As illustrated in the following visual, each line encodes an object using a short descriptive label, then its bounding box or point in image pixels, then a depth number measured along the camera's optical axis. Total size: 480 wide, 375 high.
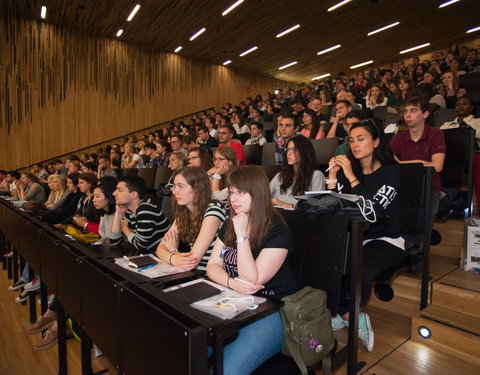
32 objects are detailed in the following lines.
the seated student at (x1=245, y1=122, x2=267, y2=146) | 4.57
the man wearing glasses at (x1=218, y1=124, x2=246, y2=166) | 3.63
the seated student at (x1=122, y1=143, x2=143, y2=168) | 5.61
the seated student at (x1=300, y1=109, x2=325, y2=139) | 3.56
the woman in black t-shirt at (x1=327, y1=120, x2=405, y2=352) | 1.55
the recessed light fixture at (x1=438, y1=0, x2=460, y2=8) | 7.02
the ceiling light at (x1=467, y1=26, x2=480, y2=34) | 8.50
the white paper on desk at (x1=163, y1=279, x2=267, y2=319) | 0.96
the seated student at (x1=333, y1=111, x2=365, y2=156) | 2.54
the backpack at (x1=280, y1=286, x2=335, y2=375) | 1.08
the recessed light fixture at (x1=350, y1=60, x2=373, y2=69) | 11.12
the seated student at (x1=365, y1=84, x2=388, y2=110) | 4.53
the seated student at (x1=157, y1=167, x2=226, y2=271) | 1.70
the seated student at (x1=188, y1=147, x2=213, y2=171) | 2.80
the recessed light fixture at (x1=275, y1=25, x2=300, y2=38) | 8.46
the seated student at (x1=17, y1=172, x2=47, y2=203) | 5.08
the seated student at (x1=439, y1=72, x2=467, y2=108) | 4.05
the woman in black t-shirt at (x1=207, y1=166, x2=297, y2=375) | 1.11
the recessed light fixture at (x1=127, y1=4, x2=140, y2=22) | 7.42
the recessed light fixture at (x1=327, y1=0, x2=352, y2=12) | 7.14
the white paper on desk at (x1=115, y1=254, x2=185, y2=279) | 1.31
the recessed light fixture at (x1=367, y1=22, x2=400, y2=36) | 8.28
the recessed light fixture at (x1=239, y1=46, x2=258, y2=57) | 10.19
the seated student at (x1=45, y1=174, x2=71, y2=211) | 4.17
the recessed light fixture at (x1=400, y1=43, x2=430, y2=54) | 9.63
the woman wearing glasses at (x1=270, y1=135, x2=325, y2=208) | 2.24
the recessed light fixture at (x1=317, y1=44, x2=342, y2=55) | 9.81
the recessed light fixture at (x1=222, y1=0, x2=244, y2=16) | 7.12
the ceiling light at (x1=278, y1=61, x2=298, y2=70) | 11.48
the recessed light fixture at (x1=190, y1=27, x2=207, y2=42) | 8.71
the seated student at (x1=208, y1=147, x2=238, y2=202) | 2.61
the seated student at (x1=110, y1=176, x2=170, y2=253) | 2.02
